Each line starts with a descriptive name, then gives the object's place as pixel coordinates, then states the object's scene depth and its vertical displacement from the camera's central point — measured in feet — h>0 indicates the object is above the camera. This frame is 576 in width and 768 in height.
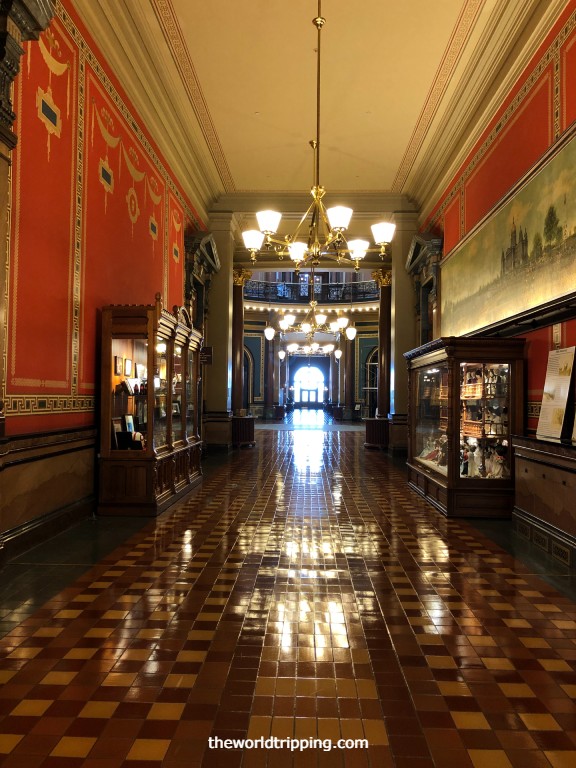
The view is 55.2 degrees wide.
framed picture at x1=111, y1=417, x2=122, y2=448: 21.03 -1.39
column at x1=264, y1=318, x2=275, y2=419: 96.73 +2.62
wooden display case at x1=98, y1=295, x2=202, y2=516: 20.66 -0.78
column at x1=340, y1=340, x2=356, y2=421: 95.86 +1.96
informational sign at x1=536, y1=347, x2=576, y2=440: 16.46 +0.07
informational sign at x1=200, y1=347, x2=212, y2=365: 39.42 +2.76
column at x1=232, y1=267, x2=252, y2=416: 48.47 +4.81
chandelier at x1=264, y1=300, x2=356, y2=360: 54.03 +7.69
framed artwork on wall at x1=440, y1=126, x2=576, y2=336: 16.92 +5.48
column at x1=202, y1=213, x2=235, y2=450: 41.57 +3.80
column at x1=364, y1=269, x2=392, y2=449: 45.52 +2.08
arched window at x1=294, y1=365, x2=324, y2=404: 141.90 +1.85
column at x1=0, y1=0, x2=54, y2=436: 12.51 +7.67
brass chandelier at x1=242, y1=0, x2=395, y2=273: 20.26 +6.27
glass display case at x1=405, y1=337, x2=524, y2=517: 20.72 -1.06
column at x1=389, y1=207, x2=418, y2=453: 41.70 +5.25
